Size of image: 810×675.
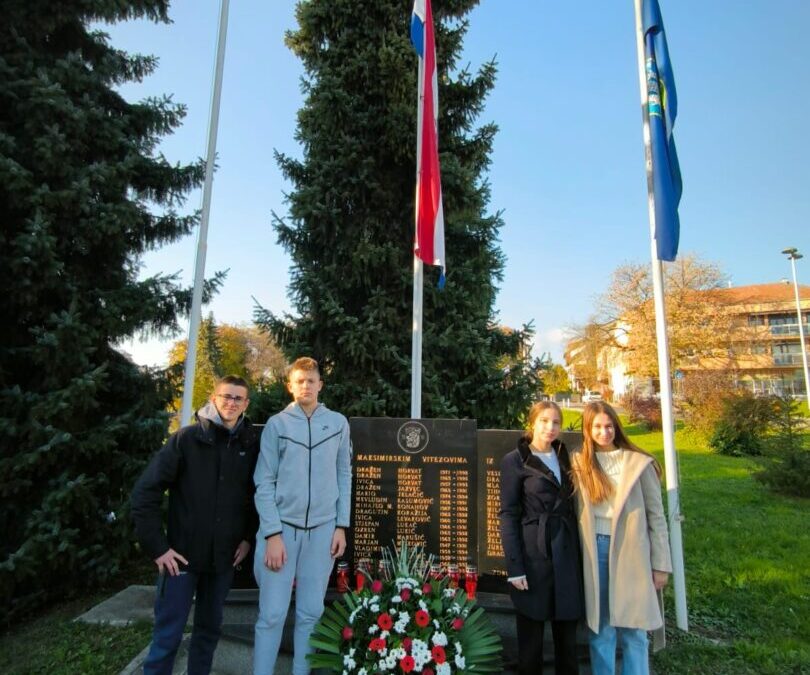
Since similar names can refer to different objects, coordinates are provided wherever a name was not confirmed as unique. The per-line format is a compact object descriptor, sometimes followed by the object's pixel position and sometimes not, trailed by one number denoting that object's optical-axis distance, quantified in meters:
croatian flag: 5.66
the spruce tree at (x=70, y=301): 4.83
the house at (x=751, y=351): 28.56
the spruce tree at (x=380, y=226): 7.05
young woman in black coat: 2.90
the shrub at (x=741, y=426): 15.60
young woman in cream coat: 2.86
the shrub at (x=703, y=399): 17.50
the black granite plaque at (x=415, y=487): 4.18
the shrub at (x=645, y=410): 24.61
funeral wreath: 2.79
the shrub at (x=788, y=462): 9.73
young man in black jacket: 2.98
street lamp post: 28.23
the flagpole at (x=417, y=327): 5.40
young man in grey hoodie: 3.00
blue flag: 4.86
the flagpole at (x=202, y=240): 5.13
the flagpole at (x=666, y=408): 4.44
